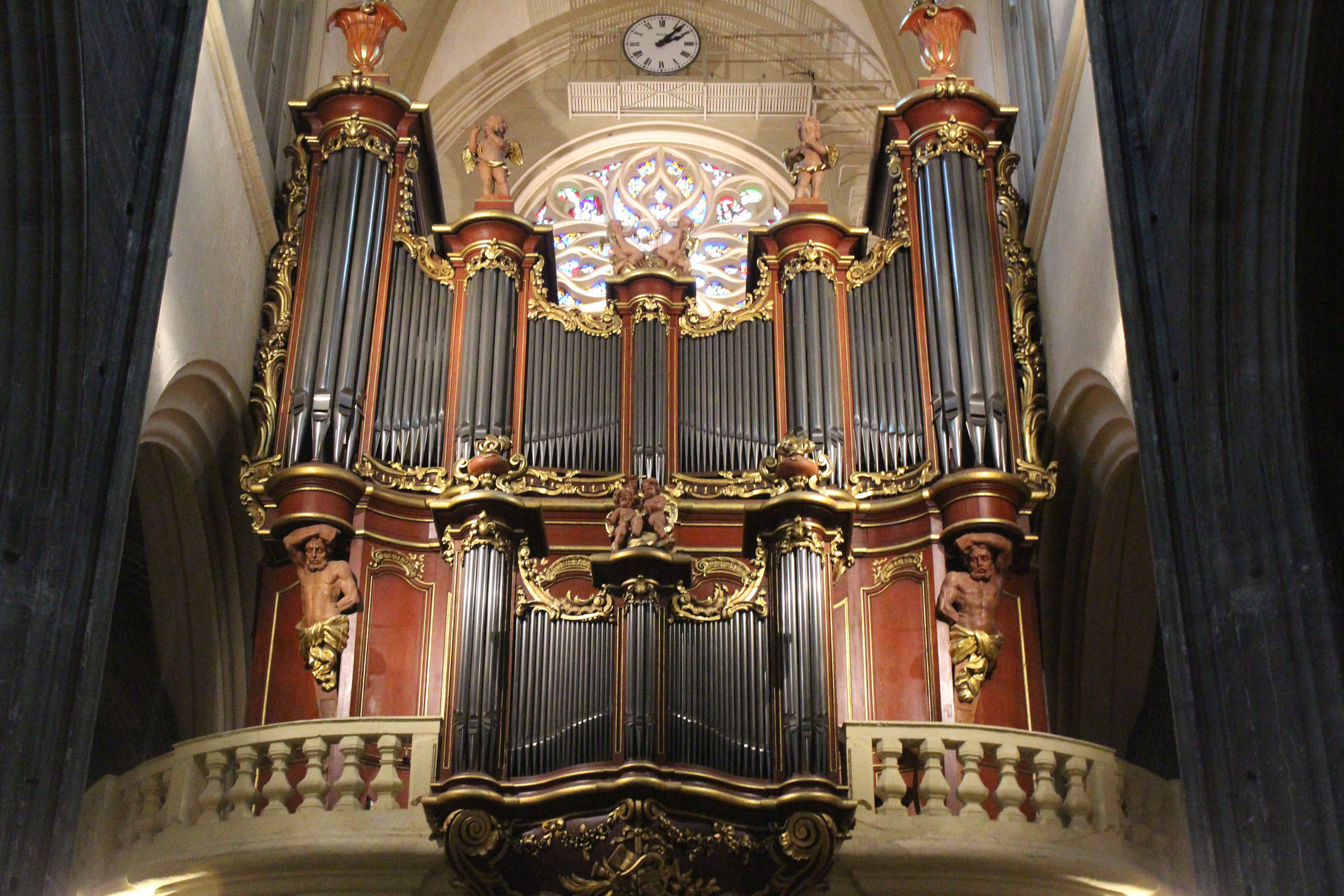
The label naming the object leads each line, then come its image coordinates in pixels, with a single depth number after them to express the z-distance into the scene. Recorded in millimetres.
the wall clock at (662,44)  17906
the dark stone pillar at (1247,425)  7379
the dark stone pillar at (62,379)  7660
